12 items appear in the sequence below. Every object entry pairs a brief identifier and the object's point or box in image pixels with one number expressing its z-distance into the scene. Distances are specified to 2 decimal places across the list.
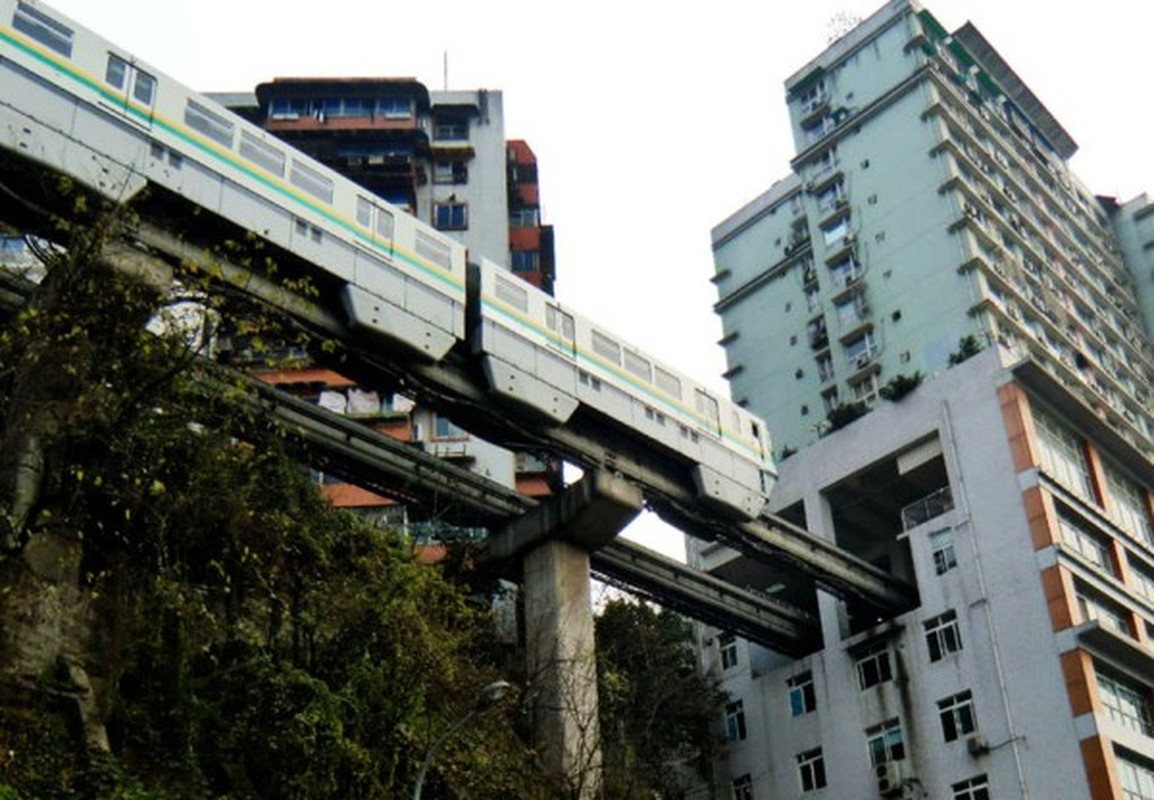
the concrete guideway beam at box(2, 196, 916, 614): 27.98
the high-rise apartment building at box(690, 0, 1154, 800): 37.84
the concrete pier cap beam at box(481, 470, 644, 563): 32.72
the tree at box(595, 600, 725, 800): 34.44
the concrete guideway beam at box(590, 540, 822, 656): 37.75
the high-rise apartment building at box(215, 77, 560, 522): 57.16
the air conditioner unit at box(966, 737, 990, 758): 37.16
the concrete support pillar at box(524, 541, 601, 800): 28.31
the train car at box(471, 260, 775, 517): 31.33
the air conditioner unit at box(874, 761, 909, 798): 39.00
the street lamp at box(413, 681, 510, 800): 16.94
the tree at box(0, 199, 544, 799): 17.91
